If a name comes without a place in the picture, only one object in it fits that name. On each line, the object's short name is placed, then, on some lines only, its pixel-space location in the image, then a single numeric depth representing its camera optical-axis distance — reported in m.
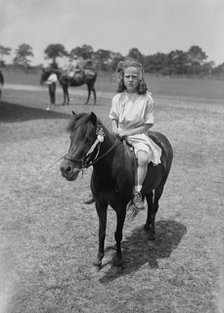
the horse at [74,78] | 19.36
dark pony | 3.30
